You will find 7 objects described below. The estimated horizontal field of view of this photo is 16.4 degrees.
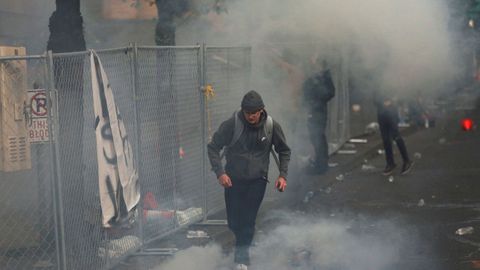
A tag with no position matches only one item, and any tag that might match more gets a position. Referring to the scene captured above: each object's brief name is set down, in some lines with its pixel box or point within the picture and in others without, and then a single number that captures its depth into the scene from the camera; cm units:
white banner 1296
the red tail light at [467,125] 3760
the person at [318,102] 2516
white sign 1344
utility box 1335
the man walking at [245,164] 1505
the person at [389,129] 2500
